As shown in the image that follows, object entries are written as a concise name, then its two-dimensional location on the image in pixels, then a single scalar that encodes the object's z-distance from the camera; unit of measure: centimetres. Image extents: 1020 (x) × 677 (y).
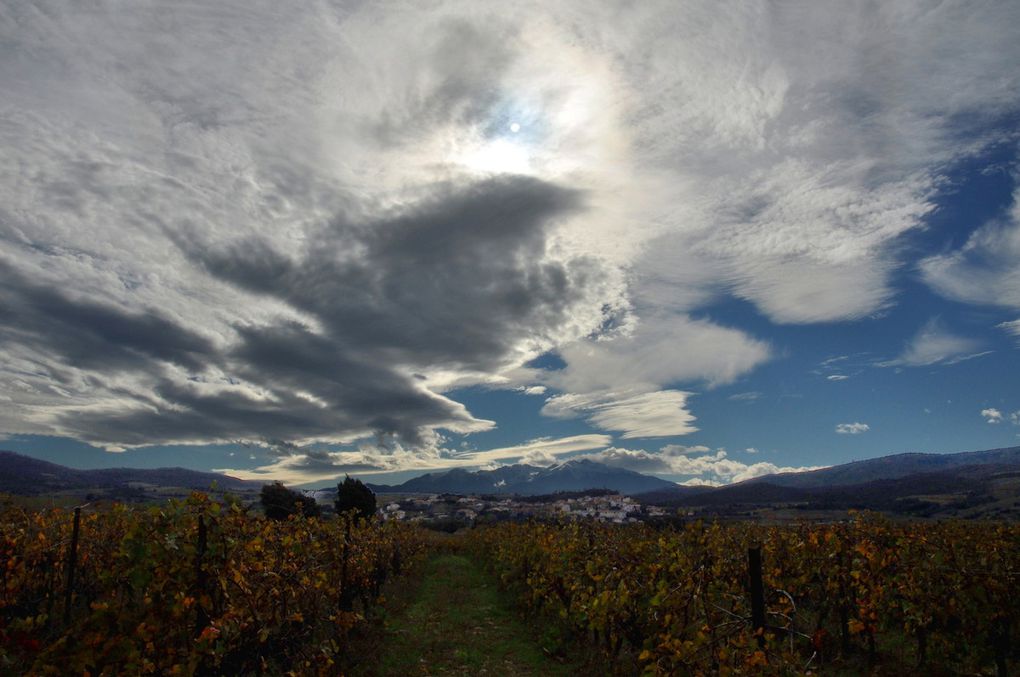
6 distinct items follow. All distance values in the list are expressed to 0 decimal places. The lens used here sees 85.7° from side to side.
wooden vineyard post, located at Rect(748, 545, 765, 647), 627
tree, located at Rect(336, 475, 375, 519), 6328
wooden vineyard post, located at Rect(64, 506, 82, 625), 945
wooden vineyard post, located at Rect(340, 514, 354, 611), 1606
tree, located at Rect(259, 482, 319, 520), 4720
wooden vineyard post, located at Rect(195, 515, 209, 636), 715
